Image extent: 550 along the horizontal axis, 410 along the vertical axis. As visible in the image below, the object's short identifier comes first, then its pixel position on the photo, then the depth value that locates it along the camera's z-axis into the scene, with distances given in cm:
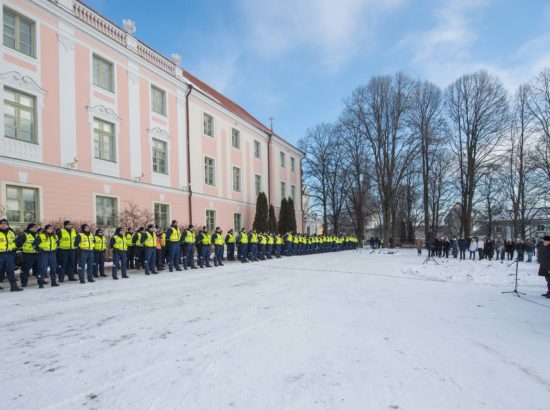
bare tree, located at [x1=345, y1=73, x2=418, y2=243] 4125
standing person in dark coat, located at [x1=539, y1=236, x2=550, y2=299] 980
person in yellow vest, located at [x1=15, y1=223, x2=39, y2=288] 995
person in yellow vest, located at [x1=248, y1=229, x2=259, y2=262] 2011
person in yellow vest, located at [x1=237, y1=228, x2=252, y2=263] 1925
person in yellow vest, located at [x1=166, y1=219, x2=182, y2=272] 1405
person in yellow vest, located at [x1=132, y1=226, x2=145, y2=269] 1352
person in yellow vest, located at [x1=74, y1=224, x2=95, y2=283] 1089
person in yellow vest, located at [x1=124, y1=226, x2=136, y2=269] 1360
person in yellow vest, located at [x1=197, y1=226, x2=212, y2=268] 1592
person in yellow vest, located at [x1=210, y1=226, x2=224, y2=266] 1672
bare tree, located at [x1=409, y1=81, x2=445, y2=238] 4016
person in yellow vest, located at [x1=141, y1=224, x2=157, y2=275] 1301
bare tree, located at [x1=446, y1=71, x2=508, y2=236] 3619
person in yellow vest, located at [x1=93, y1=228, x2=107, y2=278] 1168
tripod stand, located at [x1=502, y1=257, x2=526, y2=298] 1005
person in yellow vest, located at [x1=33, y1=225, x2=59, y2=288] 995
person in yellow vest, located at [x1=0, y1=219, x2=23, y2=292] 912
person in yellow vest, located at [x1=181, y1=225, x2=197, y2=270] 1514
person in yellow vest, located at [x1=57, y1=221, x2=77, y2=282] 1075
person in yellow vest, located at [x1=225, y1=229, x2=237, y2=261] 1905
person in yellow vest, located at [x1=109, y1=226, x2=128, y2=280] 1174
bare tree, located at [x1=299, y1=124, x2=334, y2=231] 5175
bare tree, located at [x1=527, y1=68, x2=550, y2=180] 2928
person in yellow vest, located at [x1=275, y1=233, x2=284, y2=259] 2366
